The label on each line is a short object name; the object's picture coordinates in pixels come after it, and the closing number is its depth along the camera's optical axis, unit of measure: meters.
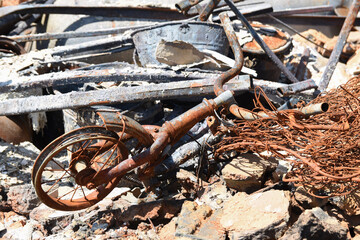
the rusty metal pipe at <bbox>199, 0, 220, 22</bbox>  4.51
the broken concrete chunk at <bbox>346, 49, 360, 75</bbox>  5.83
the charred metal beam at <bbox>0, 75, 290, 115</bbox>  3.15
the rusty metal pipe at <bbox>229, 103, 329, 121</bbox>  2.39
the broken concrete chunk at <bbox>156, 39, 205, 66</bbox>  3.92
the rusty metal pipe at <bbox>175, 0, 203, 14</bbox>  4.34
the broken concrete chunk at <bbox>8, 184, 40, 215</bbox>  3.33
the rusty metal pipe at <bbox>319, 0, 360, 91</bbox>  4.57
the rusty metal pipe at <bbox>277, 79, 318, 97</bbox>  3.47
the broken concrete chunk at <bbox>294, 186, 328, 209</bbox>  2.78
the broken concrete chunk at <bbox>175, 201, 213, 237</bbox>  2.65
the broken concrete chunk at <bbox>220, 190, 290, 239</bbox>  2.44
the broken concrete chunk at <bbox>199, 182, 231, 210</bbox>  2.99
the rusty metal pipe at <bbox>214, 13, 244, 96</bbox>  3.12
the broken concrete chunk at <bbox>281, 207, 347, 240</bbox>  2.31
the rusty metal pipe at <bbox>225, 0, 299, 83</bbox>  4.51
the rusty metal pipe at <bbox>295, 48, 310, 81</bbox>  5.88
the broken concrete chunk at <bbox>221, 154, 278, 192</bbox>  2.94
